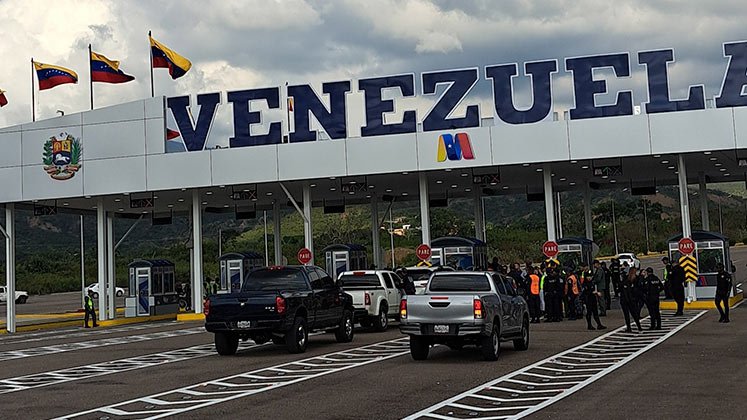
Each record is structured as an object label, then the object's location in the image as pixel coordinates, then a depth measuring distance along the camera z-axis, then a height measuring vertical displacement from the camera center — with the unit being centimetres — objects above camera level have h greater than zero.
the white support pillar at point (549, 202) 3575 +250
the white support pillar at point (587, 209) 4444 +270
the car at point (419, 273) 3153 +13
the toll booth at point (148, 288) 4378 +15
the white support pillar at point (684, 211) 3472 +185
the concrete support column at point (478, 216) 4522 +267
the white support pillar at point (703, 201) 4366 +271
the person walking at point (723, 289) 2586 -72
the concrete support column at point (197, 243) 3988 +188
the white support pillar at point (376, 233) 4609 +217
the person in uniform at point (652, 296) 2450 -78
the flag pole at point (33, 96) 4150 +854
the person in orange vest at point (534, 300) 2873 -84
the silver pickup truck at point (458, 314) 1772 -71
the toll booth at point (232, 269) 4522 +80
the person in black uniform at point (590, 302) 2515 -86
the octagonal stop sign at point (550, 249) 3475 +75
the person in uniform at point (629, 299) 2381 -79
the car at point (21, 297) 7000 +9
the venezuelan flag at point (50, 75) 4101 +920
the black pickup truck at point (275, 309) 1998 -50
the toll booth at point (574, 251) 3988 +73
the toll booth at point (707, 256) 3588 +23
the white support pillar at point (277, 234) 4698 +244
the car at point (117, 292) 7035 +15
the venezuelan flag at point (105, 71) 4091 +926
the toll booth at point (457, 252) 3934 +93
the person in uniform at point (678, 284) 2839 -59
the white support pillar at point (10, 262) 3934 +149
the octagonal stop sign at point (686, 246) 3431 +59
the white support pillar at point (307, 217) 3894 +260
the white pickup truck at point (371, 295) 2628 -42
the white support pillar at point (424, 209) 3750 +259
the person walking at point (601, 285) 2992 -55
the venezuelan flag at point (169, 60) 4128 +969
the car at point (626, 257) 6875 +65
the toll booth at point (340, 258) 4412 +105
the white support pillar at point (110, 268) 4250 +116
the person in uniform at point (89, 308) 3875 -53
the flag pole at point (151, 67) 4025 +924
